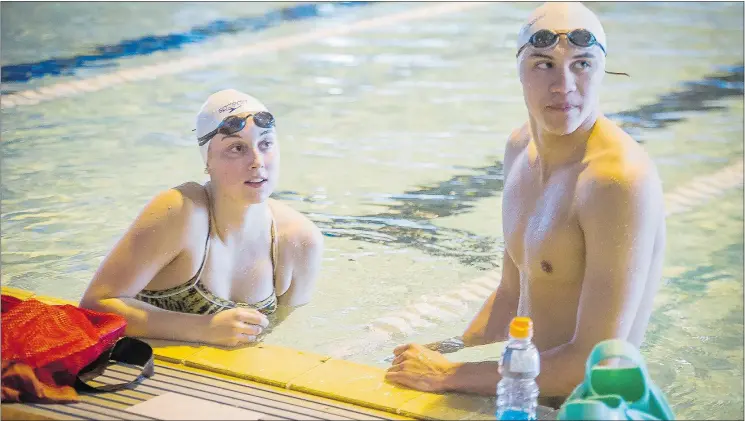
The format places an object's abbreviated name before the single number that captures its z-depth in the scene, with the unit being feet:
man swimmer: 20.40
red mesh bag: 22.12
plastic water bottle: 20.13
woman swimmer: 25.36
